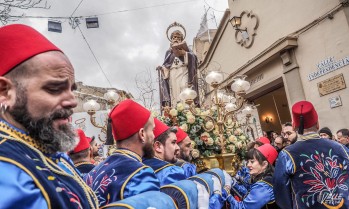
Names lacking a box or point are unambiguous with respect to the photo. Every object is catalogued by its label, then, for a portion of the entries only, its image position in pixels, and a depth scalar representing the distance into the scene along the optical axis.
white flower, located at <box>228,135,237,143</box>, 4.01
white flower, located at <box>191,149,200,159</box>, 3.69
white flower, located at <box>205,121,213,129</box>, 3.86
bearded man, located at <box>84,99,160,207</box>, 1.47
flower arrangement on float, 3.81
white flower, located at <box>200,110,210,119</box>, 3.82
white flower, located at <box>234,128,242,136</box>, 4.50
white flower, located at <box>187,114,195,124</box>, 3.80
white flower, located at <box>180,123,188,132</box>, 3.78
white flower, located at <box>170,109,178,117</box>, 3.88
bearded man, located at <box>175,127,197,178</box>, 3.48
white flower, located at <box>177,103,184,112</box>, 3.98
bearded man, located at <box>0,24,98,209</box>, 0.89
